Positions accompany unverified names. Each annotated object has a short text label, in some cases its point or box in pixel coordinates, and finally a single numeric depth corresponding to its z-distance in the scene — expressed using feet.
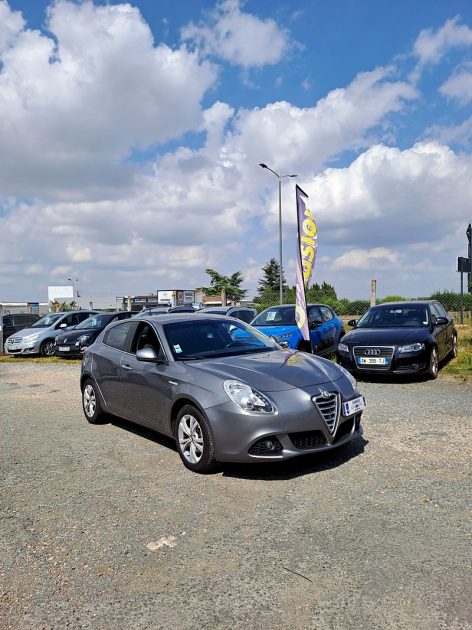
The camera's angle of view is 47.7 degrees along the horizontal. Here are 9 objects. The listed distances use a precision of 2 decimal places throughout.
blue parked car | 40.68
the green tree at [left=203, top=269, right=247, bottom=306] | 240.94
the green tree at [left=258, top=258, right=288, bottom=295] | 255.17
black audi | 32.01
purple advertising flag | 37.70
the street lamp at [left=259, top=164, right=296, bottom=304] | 97.80
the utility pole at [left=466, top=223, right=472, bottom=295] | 66.69
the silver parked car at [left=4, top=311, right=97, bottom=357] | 61.93
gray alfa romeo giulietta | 15.34
